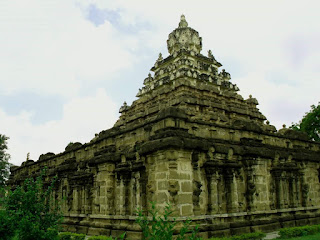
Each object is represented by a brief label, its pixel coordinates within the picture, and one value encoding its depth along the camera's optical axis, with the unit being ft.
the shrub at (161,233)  21.70
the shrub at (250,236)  38.15
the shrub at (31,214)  29.04
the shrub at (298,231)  42.22
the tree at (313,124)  124.45
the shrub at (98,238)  40.72
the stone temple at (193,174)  38.70
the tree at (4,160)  146.90
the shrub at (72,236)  43.24
